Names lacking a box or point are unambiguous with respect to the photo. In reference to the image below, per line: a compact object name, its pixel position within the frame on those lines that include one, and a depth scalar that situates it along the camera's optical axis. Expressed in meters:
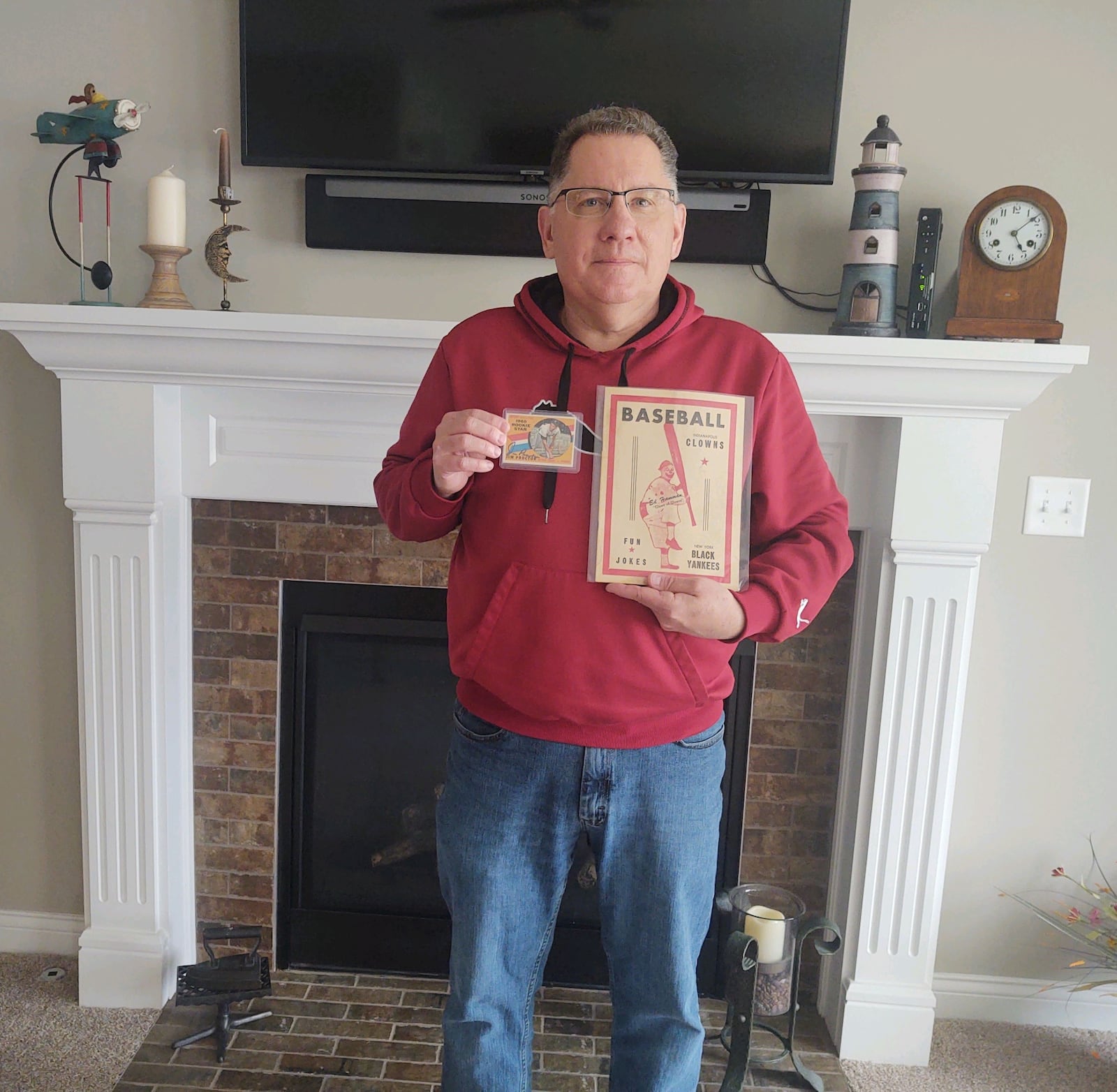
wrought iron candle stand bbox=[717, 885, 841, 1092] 1.61
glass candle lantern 1.68
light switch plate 1.77
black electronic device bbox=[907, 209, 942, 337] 1.61
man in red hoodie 1.09
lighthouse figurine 1.58
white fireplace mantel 1.59
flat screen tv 1.61
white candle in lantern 1.67
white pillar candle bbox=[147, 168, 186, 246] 1.63
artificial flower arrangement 1.84
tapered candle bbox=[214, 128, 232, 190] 1.61
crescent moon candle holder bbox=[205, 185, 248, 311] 1.67
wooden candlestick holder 1.66
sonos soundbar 1.69
